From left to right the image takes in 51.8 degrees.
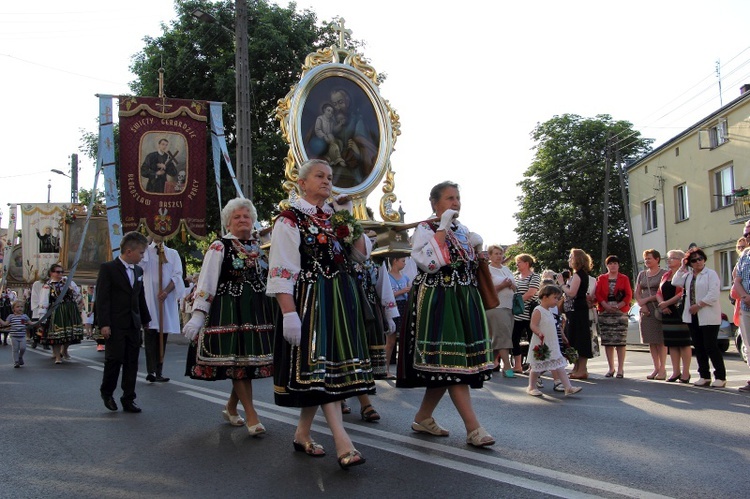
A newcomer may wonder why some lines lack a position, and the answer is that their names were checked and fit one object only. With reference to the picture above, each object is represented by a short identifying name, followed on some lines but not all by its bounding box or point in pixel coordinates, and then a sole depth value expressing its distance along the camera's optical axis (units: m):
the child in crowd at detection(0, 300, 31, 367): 14.67
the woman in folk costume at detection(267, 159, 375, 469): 4.96
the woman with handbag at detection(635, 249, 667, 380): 10.89
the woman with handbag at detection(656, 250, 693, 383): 10.39
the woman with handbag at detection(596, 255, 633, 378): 10.98
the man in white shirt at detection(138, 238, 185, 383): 10.84
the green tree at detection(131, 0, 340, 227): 27.58
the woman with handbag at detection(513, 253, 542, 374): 11.52
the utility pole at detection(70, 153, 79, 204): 40.81
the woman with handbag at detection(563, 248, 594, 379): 10.79
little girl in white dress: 8.98
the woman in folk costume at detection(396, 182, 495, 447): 5.46
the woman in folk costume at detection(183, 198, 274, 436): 6.33
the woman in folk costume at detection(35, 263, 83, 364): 15.48
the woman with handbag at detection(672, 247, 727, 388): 9.81
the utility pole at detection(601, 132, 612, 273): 38.47
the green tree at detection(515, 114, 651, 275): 46.31
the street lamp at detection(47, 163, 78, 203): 40.78
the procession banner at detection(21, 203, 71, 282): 29.70
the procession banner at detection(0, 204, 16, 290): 32.09
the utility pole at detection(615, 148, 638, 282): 35.66
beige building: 28.59
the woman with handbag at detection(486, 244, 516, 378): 11.01
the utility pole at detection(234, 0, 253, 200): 18.48
